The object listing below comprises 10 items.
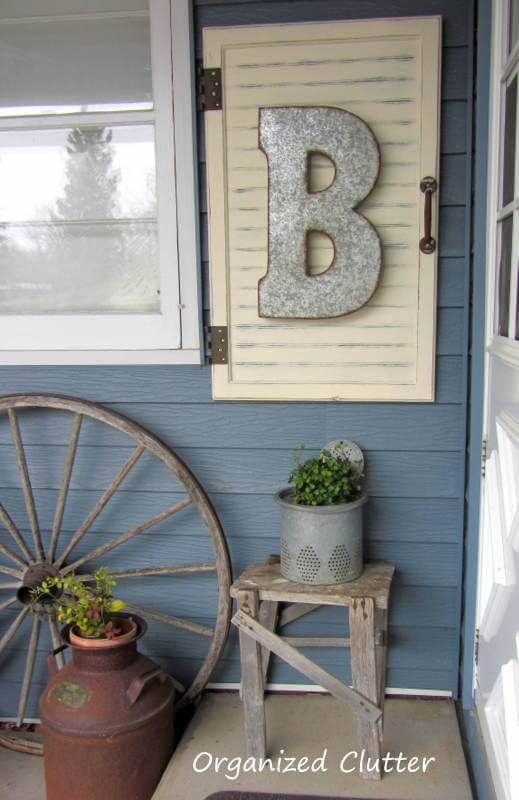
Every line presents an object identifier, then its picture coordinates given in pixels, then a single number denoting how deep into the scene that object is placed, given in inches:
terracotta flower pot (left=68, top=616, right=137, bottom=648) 75.9
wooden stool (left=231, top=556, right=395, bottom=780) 72.1
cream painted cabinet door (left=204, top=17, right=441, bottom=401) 77.5
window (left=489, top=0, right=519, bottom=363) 64.3
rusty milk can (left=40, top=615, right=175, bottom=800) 74.2
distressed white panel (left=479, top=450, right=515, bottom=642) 61.8
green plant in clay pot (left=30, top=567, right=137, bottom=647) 76.8
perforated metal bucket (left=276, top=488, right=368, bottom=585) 74.9
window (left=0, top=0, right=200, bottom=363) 81.7
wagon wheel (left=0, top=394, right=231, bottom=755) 85.3
